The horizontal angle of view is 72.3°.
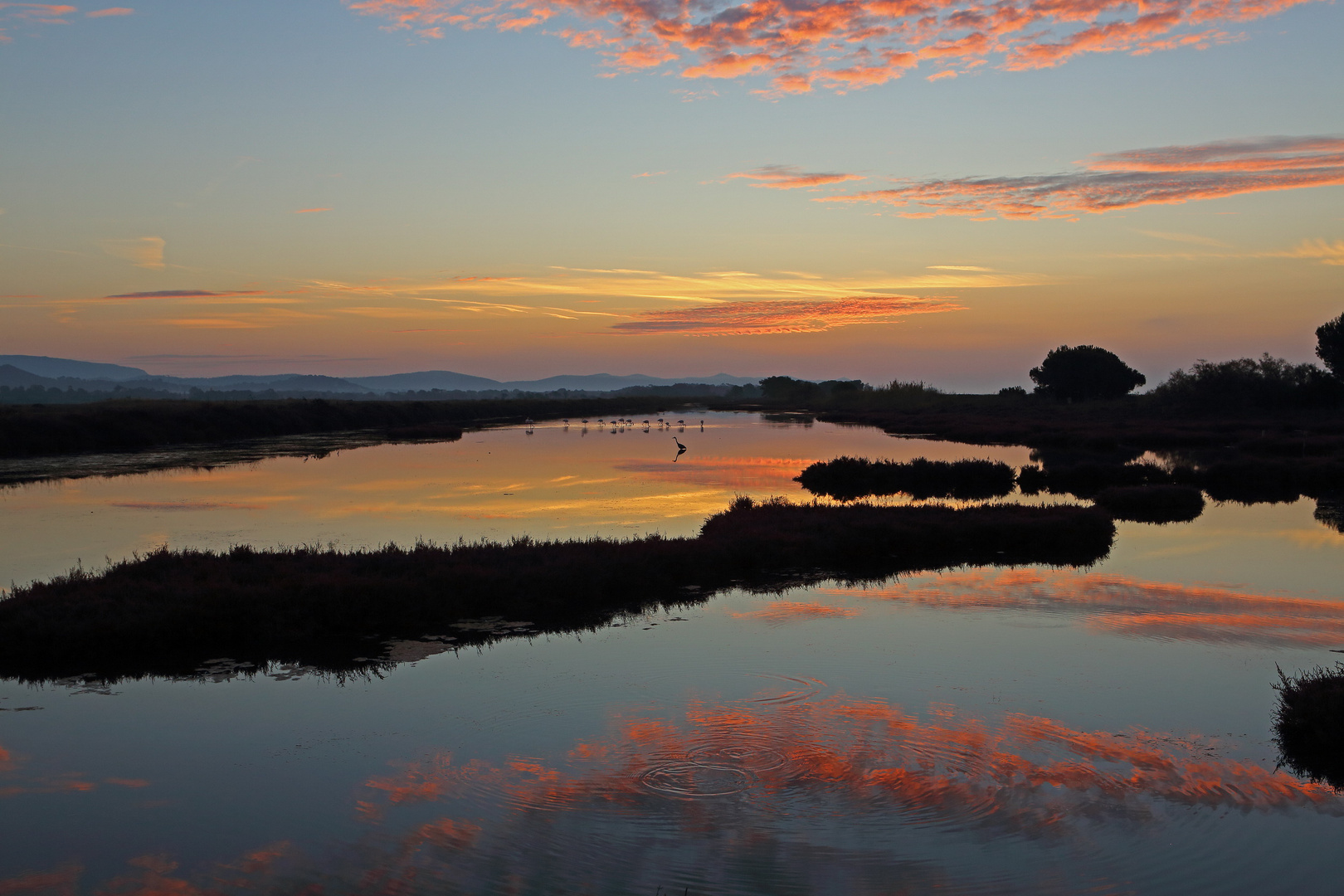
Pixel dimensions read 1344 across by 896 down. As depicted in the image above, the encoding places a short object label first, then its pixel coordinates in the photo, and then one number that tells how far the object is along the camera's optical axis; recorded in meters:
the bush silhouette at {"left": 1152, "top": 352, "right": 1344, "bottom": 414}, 67.81
